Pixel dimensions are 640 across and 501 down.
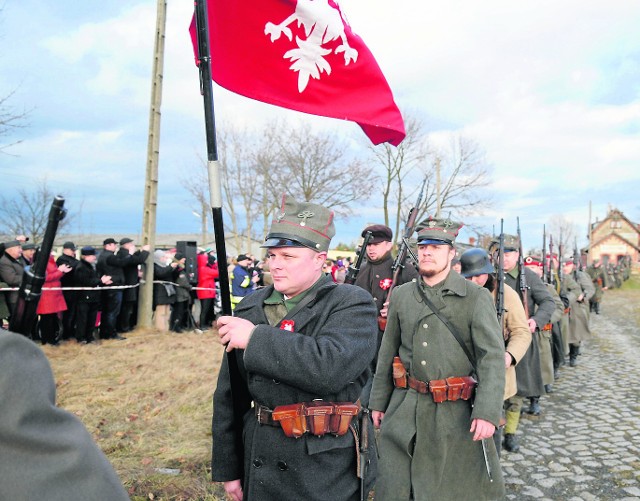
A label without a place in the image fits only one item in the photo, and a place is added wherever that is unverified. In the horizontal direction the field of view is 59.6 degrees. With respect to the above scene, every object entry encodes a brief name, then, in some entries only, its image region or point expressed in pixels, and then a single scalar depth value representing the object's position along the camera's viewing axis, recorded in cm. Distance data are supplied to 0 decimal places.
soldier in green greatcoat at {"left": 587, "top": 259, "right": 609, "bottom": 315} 2309
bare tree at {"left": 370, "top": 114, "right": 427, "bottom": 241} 3425
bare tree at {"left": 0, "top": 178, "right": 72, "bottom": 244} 3086
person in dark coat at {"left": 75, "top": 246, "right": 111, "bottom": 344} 990
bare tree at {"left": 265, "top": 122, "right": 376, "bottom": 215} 3056
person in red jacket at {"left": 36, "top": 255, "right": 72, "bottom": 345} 925
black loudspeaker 1258
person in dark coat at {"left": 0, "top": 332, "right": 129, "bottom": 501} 99
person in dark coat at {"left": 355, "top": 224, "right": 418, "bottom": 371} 648
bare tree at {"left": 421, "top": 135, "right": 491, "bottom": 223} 3325
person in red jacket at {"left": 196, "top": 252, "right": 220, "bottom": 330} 1266
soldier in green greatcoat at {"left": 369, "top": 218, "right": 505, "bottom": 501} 352
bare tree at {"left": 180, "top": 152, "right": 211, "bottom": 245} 4028
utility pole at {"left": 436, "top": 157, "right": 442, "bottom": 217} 3297
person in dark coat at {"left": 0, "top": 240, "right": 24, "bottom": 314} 897
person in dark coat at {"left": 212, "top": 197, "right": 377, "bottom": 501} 229
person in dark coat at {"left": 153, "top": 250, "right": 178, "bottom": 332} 1202
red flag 336
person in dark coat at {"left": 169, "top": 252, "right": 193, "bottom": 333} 1215
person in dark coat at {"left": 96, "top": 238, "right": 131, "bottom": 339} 1047
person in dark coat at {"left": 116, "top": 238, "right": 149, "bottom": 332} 1092
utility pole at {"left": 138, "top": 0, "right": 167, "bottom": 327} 1153
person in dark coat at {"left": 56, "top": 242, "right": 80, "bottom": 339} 993
